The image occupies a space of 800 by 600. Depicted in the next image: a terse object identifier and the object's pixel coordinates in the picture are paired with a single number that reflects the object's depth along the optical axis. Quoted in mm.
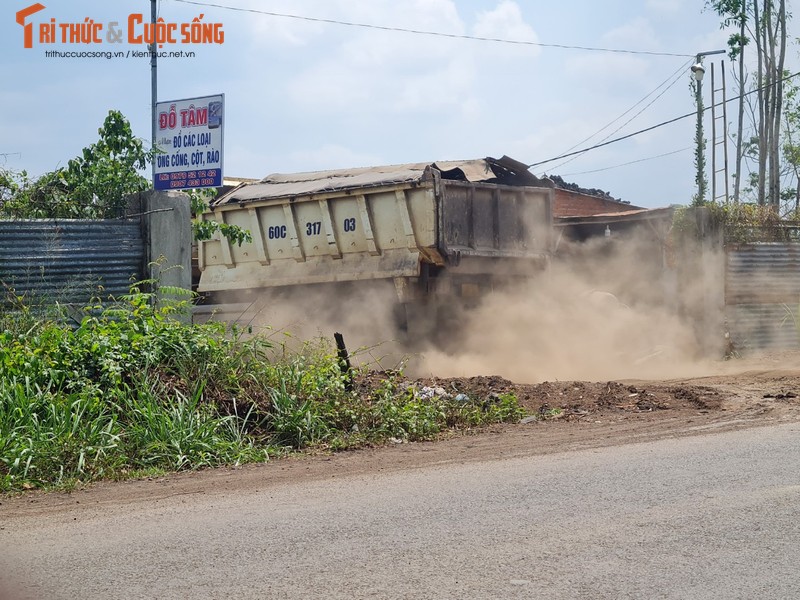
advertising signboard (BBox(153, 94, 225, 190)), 18141
